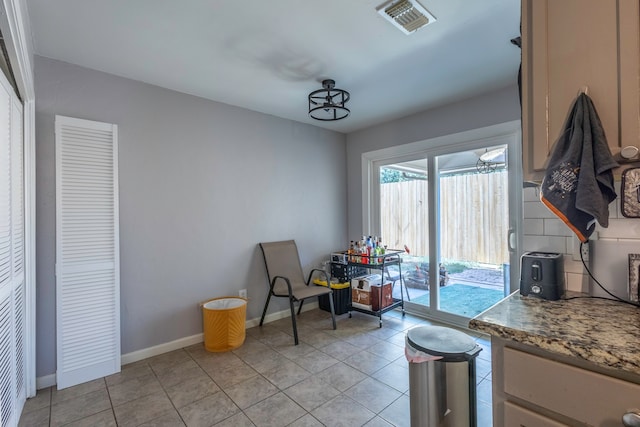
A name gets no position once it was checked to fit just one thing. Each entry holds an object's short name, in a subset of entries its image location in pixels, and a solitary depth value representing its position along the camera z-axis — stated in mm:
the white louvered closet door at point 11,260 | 1522
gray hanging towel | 912
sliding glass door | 2998
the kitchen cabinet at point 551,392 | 782
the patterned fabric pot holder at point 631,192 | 935
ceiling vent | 1724
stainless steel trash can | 1446
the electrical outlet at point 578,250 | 1287
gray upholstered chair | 3156
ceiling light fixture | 2492
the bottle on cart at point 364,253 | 3492
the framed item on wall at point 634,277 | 1129
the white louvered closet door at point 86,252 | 2172
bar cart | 3365
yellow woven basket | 2705
